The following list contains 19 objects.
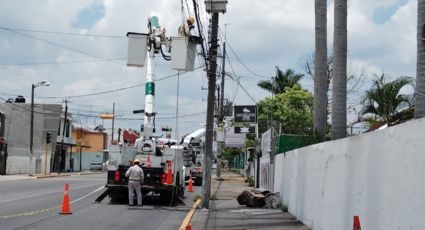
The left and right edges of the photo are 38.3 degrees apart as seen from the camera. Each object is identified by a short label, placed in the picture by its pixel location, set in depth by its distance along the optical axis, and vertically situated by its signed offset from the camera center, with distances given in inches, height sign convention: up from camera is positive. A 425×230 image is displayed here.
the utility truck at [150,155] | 913.5 +11.6
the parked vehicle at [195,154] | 1540.6 +26.0
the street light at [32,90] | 2299.6 +263.5
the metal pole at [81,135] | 3628.0 +142.6
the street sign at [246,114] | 1875.9 +158.0
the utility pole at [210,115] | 870.4 +72.3
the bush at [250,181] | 1723.1 -47.2
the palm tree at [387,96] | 716.0 +85.6
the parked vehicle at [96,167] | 3499.0 -29.9
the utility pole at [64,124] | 2923.7 +176.9
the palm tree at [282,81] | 2541.8 +354.7
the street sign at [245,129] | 2079.4 +122.0
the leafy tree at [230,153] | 4074.3 +81.5
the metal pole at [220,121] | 2069.9 +165.0
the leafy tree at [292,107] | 2089.1 +211.9
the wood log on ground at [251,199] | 876.0 -50.0
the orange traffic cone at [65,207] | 728.4 -54.9
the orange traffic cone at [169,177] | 925.2 -20.5
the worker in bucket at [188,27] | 839.3 +188.6
